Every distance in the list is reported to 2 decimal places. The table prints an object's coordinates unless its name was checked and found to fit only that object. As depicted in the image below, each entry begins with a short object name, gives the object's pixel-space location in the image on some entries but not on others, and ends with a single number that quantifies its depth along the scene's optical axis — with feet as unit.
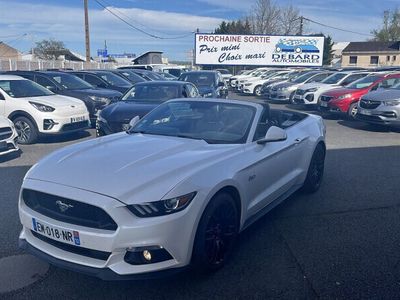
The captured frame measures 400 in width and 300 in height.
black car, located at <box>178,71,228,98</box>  47.10
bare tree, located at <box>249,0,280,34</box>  176.55
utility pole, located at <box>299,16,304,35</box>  163.49
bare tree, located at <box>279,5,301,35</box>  179.01
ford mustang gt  8.87
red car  41.83
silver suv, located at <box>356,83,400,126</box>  34.17
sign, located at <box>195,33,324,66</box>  123.85
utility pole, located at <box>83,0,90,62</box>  93.25
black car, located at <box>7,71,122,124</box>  35.91
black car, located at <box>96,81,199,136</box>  25.58
